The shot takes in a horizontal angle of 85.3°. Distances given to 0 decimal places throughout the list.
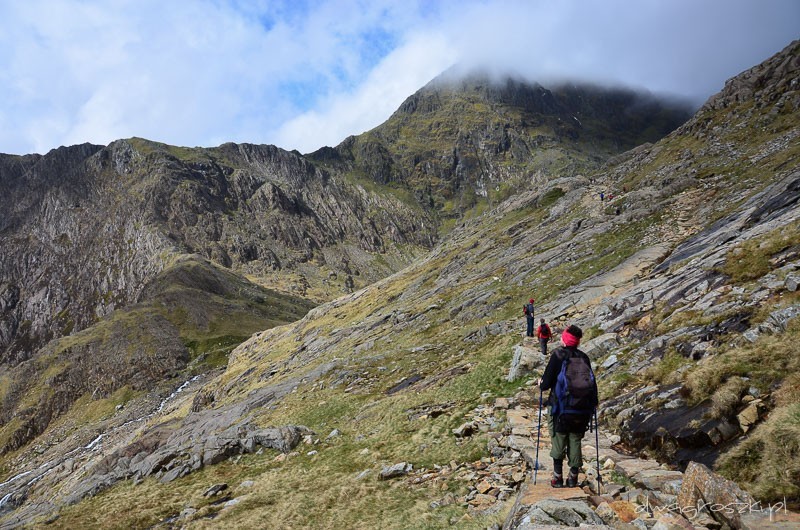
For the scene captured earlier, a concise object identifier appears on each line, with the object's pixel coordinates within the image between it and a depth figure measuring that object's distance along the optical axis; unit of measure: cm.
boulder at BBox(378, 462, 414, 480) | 1548
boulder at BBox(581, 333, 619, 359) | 1959
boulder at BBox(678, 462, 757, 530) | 699
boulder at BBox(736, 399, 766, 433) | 932
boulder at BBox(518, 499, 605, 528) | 773
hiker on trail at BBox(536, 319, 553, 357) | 2244
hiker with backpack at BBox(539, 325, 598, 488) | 966
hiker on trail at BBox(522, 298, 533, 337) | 2781
